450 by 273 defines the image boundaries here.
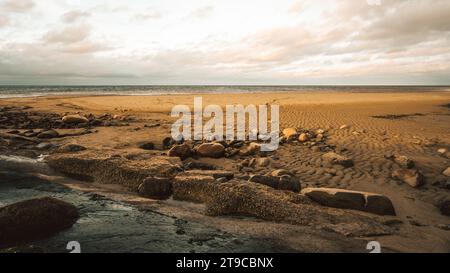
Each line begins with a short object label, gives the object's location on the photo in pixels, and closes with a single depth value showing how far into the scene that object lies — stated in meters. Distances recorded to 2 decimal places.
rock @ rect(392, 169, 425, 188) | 5.92
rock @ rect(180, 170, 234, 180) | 5.67
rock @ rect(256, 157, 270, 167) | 7.14
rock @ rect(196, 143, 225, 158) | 7.73
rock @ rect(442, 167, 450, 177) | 6.37
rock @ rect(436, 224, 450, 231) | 4.28
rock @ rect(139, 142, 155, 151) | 8.44
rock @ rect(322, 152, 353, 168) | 7.02
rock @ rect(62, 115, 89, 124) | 12.09
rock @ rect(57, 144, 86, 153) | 7.40
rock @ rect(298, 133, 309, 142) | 9.25
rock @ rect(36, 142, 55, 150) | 8.11
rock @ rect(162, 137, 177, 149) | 8.78
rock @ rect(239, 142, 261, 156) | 7.96
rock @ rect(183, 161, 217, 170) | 6.60
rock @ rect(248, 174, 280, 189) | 5.45
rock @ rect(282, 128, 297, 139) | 9.53
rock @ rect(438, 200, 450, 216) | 4.82
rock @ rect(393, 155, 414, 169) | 6.89
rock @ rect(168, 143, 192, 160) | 7.54
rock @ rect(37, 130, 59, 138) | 9.41
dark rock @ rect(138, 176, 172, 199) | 5.25
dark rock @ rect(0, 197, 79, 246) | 3.67
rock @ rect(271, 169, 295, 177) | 6.13
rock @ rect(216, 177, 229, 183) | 5.36
